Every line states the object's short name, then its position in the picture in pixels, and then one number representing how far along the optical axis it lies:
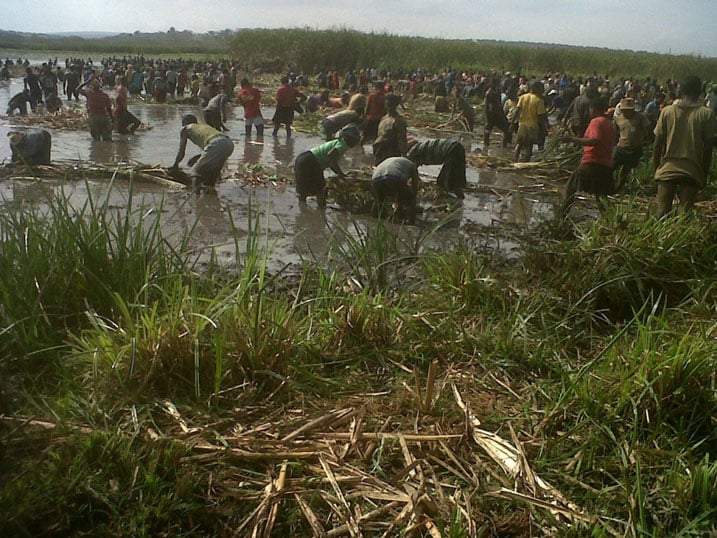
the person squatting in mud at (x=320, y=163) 8.61
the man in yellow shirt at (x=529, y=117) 12.01
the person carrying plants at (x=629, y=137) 8.51
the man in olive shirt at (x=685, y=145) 6.19
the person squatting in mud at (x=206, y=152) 8.94
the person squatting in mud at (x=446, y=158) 9.26
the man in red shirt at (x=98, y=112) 13.04
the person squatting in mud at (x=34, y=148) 9.53
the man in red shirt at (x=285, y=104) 14.70
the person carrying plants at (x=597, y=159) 7.40
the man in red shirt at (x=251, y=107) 14.18
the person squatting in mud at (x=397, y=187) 7.71
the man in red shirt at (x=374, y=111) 12.97
